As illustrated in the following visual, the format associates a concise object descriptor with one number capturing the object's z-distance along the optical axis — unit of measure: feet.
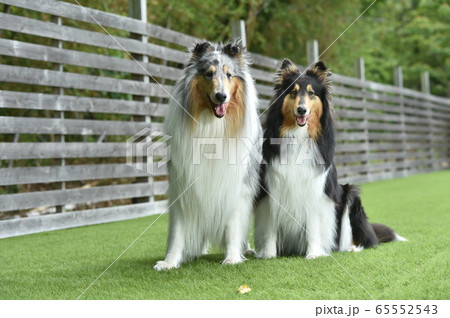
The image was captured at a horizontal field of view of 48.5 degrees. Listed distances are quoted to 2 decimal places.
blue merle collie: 10.74
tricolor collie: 11.46
